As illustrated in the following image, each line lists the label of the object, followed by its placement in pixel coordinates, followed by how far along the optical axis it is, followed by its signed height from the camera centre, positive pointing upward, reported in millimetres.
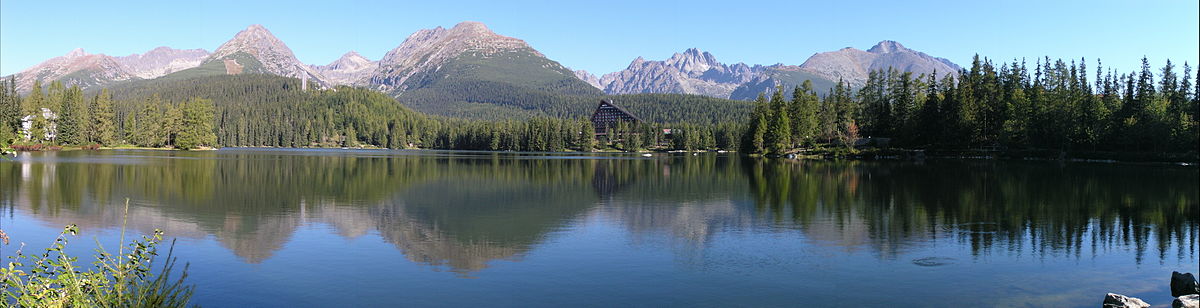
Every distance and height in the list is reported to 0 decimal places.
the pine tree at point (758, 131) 124375 +3825
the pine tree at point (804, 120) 121688 +5530
